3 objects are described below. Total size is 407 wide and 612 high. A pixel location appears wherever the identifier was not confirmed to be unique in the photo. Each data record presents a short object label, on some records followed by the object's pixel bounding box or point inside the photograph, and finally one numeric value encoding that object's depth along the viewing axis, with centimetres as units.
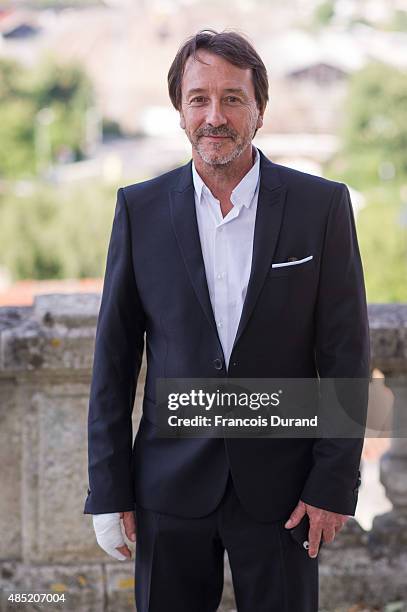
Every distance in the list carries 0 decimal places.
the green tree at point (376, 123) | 5959
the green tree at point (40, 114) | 6147
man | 169
